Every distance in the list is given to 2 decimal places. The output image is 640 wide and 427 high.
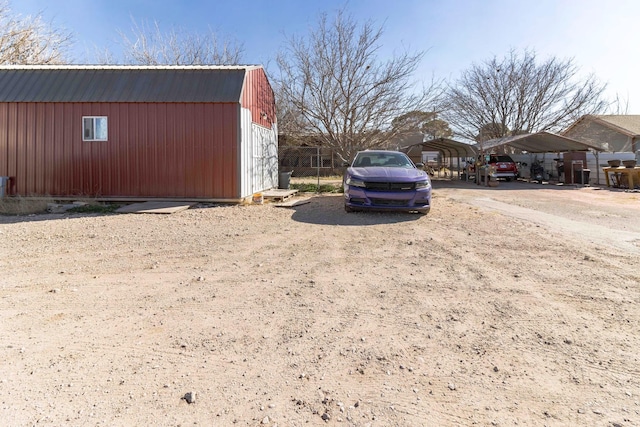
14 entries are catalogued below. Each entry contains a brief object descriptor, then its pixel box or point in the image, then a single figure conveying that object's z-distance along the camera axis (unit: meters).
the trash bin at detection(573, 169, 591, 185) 19.53
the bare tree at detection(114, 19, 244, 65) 24.22
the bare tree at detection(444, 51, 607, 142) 28.52
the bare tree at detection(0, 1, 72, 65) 19.94
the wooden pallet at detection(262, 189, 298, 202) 12.35
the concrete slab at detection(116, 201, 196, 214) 9.63
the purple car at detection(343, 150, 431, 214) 8.74
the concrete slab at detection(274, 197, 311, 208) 11.08
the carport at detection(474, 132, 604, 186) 19.09
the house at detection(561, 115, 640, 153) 28.33
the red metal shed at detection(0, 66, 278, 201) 11.07
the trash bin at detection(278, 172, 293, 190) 16.08
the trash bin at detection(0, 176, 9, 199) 10.99
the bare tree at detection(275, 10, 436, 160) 16.23
